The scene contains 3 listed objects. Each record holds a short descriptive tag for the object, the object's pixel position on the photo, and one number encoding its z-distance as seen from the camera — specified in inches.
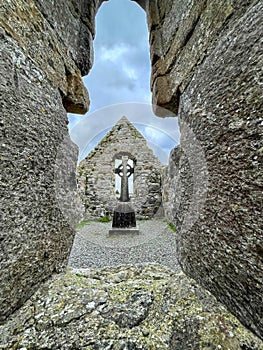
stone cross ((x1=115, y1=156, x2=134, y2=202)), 287.7
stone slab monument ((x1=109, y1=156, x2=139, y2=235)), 223.2
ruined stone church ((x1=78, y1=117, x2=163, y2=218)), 337.4
